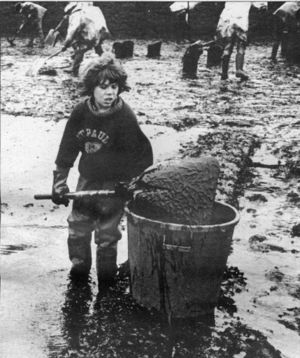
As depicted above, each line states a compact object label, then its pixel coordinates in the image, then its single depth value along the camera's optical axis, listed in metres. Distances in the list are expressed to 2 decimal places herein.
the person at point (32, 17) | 9.06
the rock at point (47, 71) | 8.36
